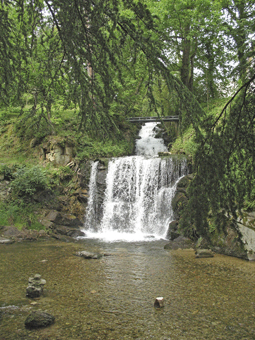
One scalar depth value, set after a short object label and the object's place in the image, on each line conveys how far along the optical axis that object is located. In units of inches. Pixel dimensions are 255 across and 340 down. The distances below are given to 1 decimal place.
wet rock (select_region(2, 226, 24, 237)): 409.1
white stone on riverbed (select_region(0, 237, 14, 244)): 368.7
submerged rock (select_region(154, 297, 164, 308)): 168.7
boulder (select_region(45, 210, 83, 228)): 476.3
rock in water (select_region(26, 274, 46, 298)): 177.2
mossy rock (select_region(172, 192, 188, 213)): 464.8
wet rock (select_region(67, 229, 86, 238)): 452.4
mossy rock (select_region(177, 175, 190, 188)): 481.4
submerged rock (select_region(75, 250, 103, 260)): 299.5
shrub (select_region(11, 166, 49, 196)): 487.8
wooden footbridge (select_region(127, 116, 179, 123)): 602.1
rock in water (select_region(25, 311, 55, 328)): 138.1
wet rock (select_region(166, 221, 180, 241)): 417.1
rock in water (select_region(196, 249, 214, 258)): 308.5
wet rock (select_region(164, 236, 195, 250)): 356.8
